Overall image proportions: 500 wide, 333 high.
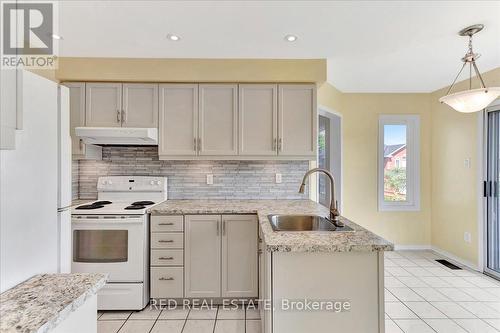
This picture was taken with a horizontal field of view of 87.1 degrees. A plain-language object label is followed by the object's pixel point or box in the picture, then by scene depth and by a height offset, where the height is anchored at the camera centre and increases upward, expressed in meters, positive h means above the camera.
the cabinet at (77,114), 2.79 +0.57
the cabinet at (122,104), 2.82 +0.68
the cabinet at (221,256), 2.46 -0.83
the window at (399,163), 4.02 +0.08
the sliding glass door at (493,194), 3.13 -0.31
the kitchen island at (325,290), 1.40 -0.65
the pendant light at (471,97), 2.03 +0.58
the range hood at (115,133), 2.56 +0.33
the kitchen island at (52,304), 0.82 -0.48
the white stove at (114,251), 2.35 -0.75
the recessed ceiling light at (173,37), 2.31 +1.16
